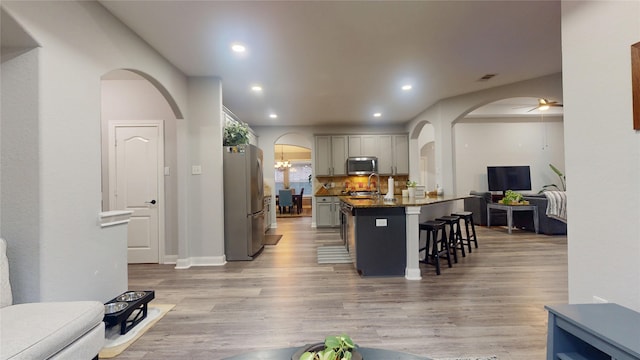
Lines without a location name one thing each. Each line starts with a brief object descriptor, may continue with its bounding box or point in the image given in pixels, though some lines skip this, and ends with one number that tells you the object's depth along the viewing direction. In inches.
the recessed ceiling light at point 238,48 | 124.0
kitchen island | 137.4
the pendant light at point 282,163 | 541.3
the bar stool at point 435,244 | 140.6
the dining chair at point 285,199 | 415.5
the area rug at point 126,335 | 78.4
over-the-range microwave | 291.4
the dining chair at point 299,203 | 438.6
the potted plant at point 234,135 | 175.2
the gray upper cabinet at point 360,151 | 297.4
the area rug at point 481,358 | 72.6
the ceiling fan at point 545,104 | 235.6
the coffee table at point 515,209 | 237.0
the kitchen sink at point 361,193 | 279.9
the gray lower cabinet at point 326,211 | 289.9
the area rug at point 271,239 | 221.5
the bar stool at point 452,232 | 156.8
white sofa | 48.6
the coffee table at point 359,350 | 41.0
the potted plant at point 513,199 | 242.5
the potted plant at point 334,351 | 35.5
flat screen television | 295.6
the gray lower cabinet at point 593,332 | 45.4
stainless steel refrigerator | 170.4
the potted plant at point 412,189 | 181.5
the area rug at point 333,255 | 165.6
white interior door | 164.9
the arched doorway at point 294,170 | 546.4
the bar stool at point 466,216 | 173.2
